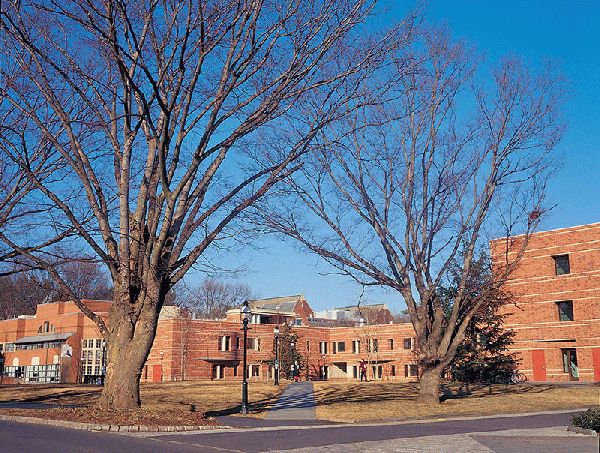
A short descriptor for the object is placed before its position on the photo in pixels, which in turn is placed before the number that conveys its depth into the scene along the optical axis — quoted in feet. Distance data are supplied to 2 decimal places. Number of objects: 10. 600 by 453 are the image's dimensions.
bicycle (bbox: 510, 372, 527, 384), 149.85
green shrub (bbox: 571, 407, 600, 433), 54.49
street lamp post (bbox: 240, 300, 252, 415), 77.51
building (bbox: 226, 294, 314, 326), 258.49
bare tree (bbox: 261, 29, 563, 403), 84.48
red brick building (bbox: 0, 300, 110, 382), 233.14
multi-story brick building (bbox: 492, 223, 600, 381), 161.48
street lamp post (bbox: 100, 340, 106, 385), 191.66
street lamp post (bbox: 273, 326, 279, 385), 141.27
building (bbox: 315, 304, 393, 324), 380.11
